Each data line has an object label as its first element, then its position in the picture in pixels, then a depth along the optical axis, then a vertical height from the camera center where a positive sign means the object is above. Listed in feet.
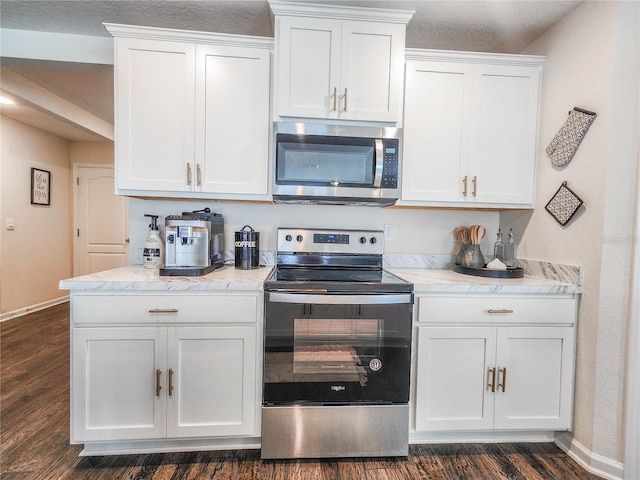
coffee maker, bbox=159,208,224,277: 5.78 -0.36
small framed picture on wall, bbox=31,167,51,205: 13.44 +1.51
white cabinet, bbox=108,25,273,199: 5.88 +2.07
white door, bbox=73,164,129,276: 15.76 +0.08
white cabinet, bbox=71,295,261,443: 5.18 -2.46
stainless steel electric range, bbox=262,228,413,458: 5.28 -2.34
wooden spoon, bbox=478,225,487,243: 6.89 -0.01
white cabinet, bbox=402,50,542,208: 6.36 +2.05
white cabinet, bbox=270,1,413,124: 5.81 +3.03
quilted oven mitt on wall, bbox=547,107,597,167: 5.55 +1.74
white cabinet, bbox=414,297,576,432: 5.60 -2.35
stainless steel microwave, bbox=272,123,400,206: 6.02 +1.26
